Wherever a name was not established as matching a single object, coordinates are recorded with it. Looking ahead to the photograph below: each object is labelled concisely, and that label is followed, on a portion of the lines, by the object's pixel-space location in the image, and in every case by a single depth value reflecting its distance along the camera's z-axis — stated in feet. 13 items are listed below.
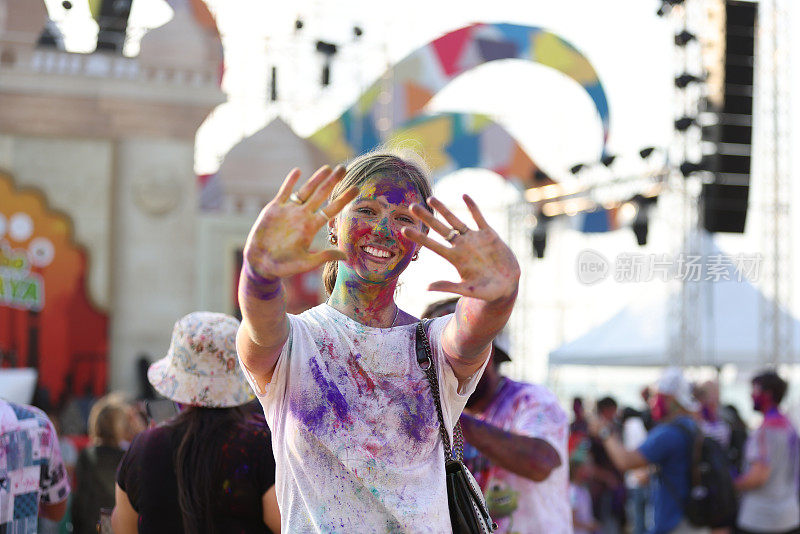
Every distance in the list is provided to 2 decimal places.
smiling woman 6.42
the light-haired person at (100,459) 18.31
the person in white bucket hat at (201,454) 10.80
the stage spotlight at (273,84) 58.34
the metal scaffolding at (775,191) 44.21
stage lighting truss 49.75
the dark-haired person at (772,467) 23.35
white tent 48.98
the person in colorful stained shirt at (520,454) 12.05
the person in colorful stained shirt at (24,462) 11.89
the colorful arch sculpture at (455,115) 58.34
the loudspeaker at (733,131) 42.45
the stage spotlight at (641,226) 50.49
